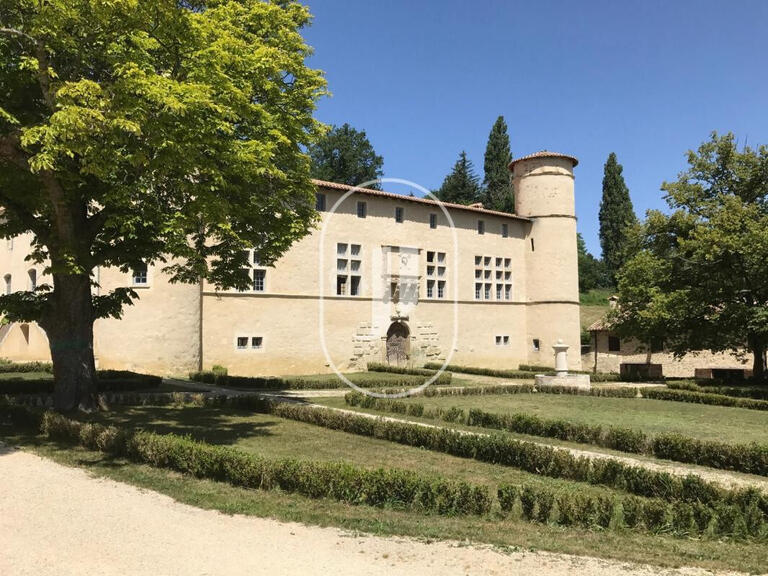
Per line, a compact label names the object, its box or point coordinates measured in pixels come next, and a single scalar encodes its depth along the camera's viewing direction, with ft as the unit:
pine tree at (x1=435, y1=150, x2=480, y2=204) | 232.94
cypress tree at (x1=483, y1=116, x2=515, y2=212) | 231.30
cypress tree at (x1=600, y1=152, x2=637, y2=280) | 230.89
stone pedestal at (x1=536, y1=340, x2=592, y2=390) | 94.39
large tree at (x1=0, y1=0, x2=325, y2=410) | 38.60
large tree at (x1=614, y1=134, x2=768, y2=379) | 98.12
